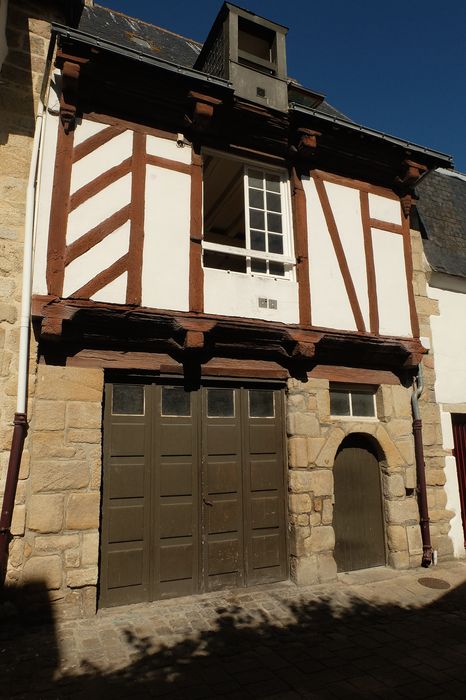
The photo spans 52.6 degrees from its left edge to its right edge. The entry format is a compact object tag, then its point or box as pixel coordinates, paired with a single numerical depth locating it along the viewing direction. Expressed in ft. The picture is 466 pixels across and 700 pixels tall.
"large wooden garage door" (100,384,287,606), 15.58
